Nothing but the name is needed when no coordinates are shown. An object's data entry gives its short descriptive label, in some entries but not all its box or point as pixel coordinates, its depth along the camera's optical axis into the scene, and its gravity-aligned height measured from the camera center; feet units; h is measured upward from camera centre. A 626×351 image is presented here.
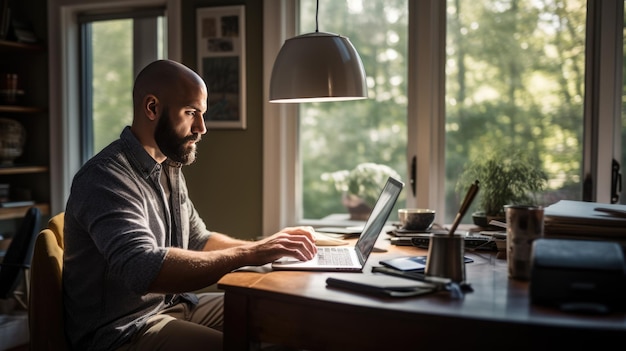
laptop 5.64 -1.11
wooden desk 3.87 -1.17
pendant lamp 6.69 +0.76
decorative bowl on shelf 12.48 -0.01
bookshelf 12.99 +0.51
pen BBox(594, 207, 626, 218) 5.66 -0.63
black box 4.12 -0.90
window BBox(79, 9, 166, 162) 12.42 +1.56
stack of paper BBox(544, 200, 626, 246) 5.50 -0.72
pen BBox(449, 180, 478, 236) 4.80 -0.43
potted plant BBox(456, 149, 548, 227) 8.74 -0.55
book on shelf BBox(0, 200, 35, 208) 12.12 -1.25
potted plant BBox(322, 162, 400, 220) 10.94 -0.74
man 5.48 -0.95
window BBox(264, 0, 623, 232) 9.81 +0.63
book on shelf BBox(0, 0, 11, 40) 12.31 +2.34
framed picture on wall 11.24 +1.42
